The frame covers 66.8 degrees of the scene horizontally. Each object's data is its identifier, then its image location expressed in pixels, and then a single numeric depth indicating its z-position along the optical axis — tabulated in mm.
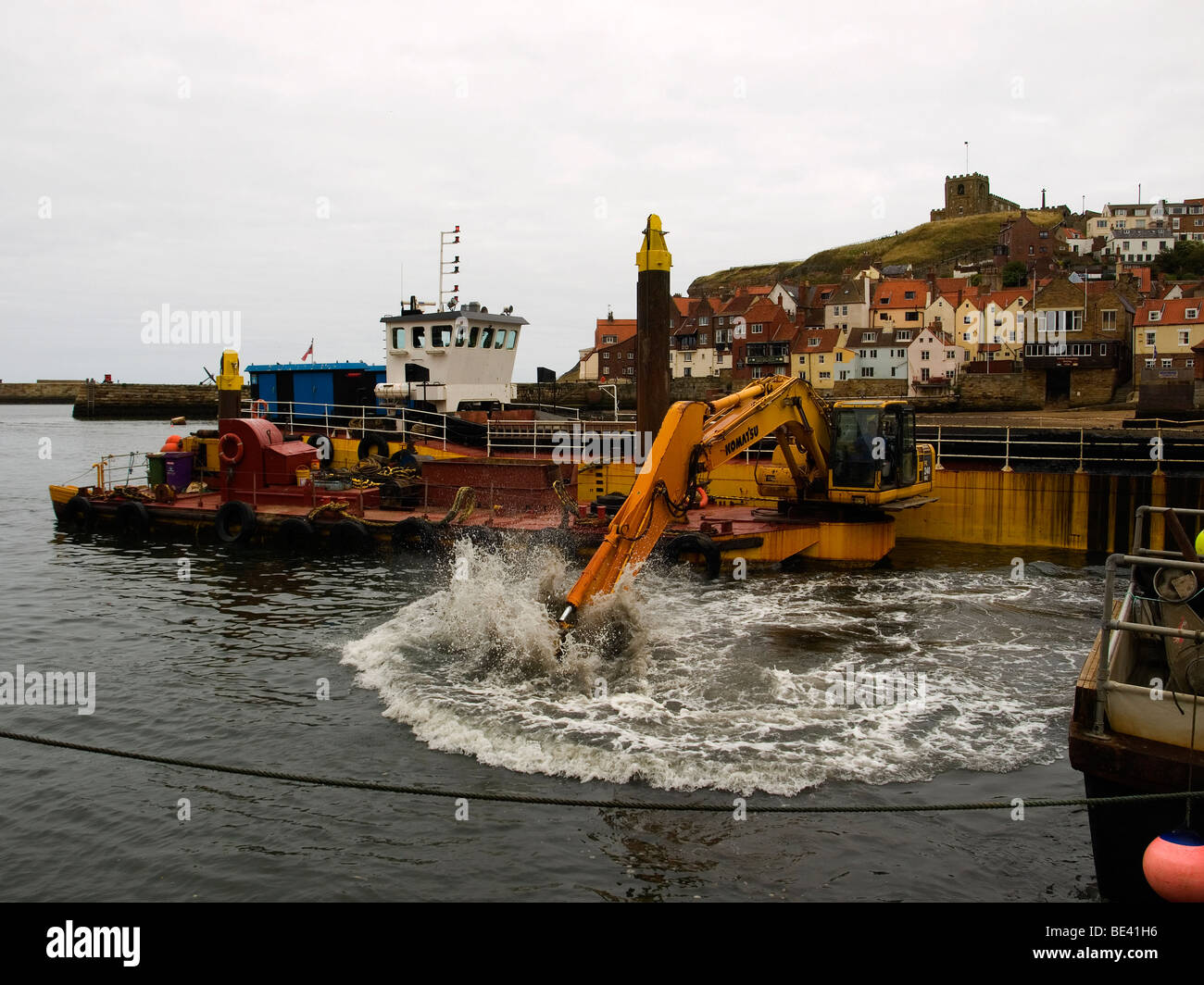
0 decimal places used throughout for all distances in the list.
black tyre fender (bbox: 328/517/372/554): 21922
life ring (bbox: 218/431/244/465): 24203
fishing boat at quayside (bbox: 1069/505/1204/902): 5879
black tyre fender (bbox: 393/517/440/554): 21031
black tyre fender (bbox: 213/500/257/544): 23047
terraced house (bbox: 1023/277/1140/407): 57094
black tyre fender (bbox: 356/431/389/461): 26969
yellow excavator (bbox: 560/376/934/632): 13594
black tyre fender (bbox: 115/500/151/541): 25125
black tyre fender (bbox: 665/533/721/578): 18484
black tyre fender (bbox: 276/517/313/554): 22438
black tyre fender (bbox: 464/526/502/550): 20109
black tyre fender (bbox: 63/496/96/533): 26406
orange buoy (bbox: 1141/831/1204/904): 5414
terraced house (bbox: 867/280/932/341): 82125
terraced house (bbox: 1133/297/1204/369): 61719
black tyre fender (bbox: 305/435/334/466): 27828
